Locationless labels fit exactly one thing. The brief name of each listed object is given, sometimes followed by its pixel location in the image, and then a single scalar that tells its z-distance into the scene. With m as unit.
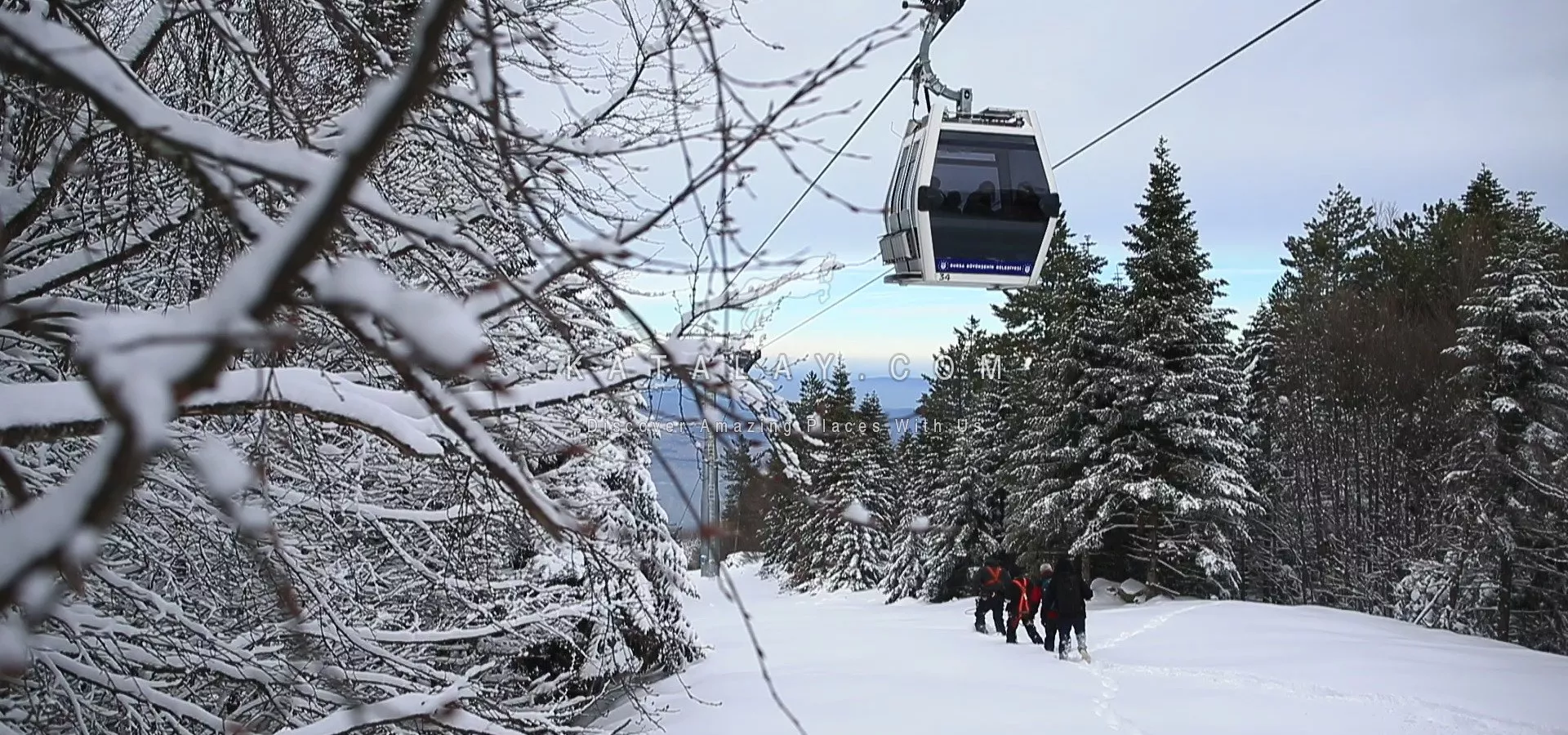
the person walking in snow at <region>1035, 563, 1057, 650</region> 14.28
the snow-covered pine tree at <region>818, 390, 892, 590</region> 39.03
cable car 10.20
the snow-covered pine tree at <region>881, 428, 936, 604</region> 34.72
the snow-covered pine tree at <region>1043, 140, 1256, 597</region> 24.12
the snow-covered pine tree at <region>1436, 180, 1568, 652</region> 19.83
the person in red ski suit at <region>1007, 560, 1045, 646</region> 15.81
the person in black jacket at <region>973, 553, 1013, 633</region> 16.92
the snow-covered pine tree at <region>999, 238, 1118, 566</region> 25.66
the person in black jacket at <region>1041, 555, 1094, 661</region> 13.50
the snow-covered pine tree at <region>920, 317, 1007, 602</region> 33.16
